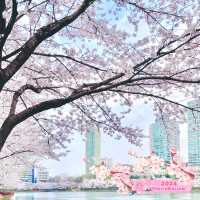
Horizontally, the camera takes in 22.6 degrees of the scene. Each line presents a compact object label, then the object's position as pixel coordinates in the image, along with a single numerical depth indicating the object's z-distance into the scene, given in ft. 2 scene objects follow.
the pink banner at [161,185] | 258.69
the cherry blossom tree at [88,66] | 18.70
